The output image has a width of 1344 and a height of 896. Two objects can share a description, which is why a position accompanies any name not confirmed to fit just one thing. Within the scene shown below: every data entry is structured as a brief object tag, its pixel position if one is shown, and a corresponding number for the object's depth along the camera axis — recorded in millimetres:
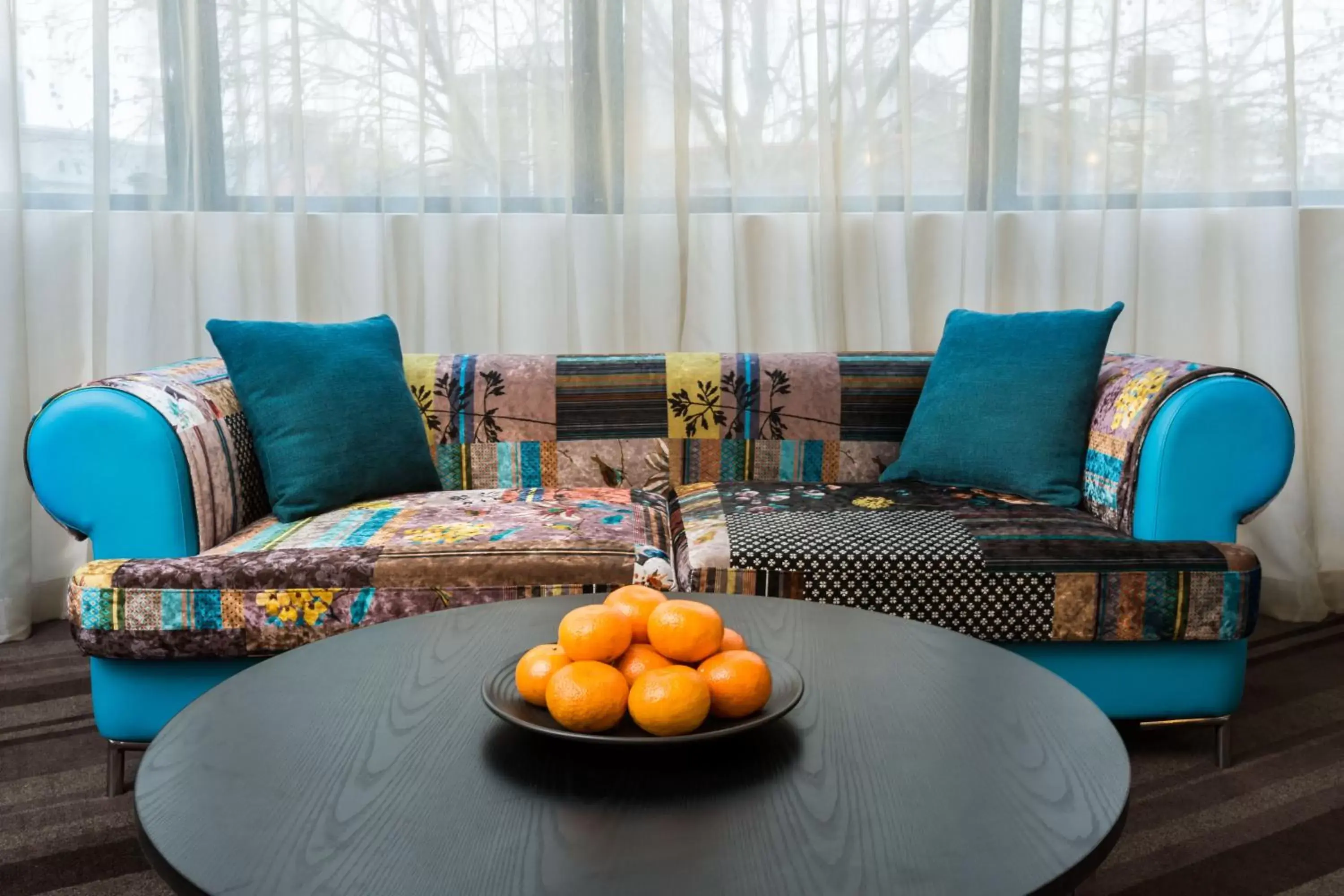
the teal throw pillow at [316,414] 2211
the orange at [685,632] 1065
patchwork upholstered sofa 1825
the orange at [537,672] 1056
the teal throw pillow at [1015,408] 2303
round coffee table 812
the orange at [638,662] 1059
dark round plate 984
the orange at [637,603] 1126
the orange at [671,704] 985
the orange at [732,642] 1129
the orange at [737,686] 1021
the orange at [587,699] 996
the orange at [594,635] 1057
